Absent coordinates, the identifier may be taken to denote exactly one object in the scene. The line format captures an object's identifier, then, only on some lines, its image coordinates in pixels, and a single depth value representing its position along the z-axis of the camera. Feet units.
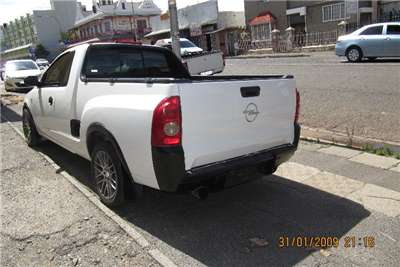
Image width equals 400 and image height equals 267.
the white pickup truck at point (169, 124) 11.37
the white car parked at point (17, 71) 59.31
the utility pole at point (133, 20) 207.78
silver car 54.80
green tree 270.26
